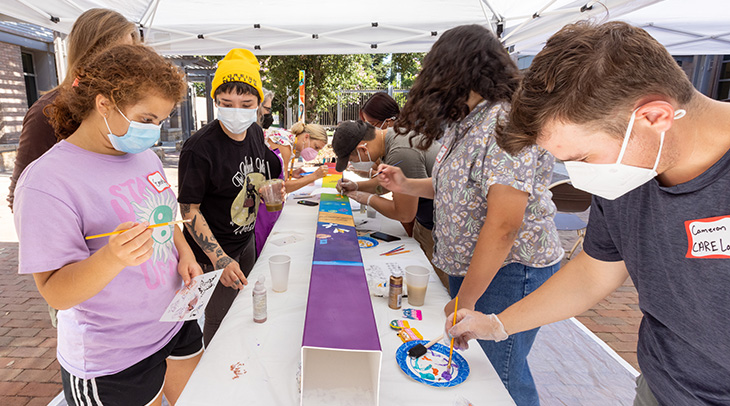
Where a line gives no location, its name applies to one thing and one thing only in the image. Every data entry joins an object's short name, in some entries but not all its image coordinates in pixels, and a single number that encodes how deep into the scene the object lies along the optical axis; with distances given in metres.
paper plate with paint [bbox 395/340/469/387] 1.24
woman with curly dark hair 1.43
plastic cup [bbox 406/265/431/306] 1.71
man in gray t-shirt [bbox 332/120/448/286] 2.52
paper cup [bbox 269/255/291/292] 1.77
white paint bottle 1.54
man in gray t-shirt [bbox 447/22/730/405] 0.77
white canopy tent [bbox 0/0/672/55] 4.05
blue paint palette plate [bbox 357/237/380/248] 2.51
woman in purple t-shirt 1.11
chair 4.47
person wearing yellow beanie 2.06
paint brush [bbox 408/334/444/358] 1.35
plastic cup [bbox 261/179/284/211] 2.52
